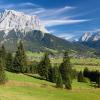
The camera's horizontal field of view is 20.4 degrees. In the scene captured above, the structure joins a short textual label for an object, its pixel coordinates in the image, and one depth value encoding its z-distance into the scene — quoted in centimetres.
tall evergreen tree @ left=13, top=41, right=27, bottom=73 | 11878
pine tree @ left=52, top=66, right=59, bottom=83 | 11119
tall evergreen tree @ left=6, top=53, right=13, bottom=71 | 12966
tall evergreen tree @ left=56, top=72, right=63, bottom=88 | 9062
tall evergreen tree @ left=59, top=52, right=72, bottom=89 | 10994
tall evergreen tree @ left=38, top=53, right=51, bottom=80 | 11706
